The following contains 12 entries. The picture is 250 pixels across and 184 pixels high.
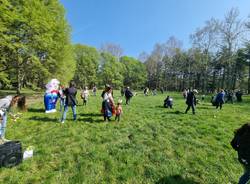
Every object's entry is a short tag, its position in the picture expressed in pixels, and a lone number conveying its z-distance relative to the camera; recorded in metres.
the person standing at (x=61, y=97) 11.81
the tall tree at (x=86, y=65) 58.16
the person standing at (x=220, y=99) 14.53
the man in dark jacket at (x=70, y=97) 8.48
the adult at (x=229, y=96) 20.56
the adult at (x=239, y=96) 22.50
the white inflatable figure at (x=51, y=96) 11.02
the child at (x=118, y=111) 9.03
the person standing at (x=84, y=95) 15.19
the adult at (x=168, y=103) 14.88
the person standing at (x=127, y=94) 17.00
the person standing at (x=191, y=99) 11.51
